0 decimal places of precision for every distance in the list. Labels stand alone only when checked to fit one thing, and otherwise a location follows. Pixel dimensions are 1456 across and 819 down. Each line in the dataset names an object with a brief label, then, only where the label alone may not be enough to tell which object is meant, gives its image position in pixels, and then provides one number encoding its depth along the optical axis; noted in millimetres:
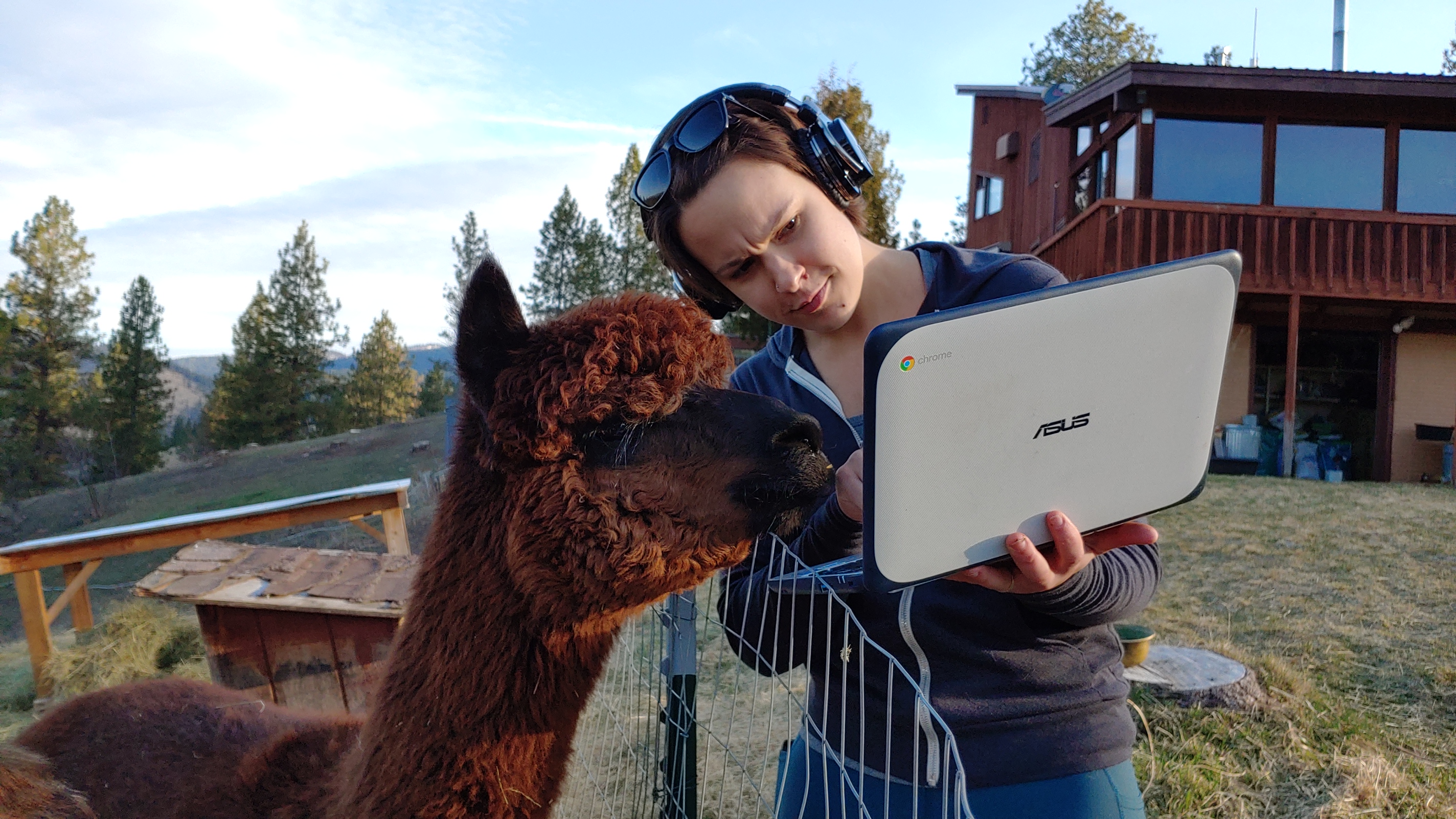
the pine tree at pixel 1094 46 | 42188
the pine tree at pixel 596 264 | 34719
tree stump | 4547
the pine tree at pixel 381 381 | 48344
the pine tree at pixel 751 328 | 18969
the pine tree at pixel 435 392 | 54969
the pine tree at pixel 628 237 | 31703
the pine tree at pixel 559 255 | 37406
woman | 1565
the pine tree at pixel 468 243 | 45219
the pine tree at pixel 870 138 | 13883
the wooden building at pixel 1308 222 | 14352
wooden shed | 4785
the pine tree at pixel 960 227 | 46500
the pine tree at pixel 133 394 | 40219
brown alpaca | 1649
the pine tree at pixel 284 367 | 42844
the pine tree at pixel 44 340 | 36938
